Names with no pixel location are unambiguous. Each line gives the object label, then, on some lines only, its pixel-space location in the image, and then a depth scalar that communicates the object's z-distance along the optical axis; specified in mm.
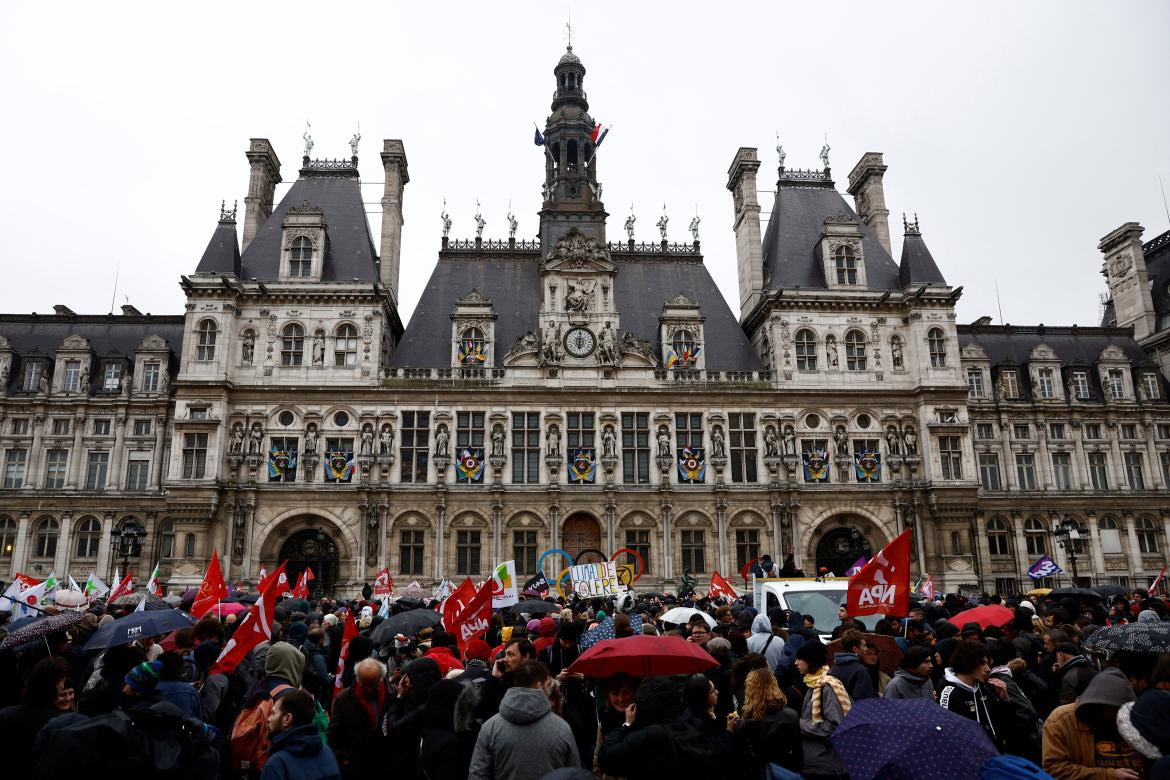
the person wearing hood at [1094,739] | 5703
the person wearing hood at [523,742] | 6121
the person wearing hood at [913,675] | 7645
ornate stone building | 39094
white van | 16594
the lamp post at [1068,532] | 31859
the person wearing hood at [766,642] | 11102
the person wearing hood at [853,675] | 8469
